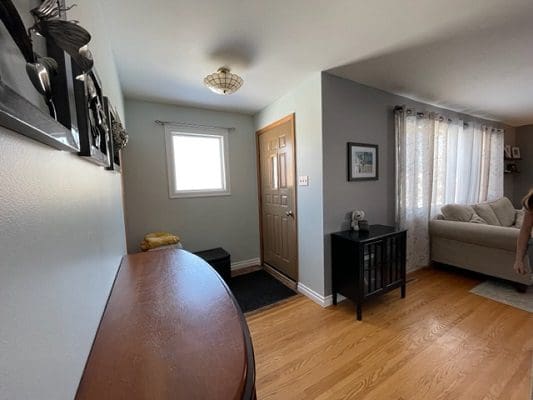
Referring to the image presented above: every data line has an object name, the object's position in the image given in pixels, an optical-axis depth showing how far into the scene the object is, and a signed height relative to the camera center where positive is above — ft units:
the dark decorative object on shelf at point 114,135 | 3.79 +1.27
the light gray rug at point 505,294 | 7.36 -4.06
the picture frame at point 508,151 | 14.34 +1.85
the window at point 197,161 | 9.52 +1.35
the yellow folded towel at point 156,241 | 8.02 -1.76
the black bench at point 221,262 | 8.66 -2.78
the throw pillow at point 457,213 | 10.00 -1.39
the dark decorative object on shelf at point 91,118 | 2.12 +0.86
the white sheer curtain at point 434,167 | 9.05 +0.71
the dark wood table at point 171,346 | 1.70 -1.46
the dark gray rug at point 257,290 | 8.05 -4.02
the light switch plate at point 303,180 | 8.05 +0.26
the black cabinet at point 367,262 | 6.86 -2.52
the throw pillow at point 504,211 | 11.51 -1.64
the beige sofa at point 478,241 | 8.16 -2.39
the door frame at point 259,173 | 8.54 +0.75
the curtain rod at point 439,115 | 8.81 +2.99
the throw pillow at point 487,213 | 10.67 -1.57
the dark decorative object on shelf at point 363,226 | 7.68 -1.40
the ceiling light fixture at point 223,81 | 6.40 +3.15
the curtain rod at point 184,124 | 9.11 +2.87
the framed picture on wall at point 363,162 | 7.86 +0.86
